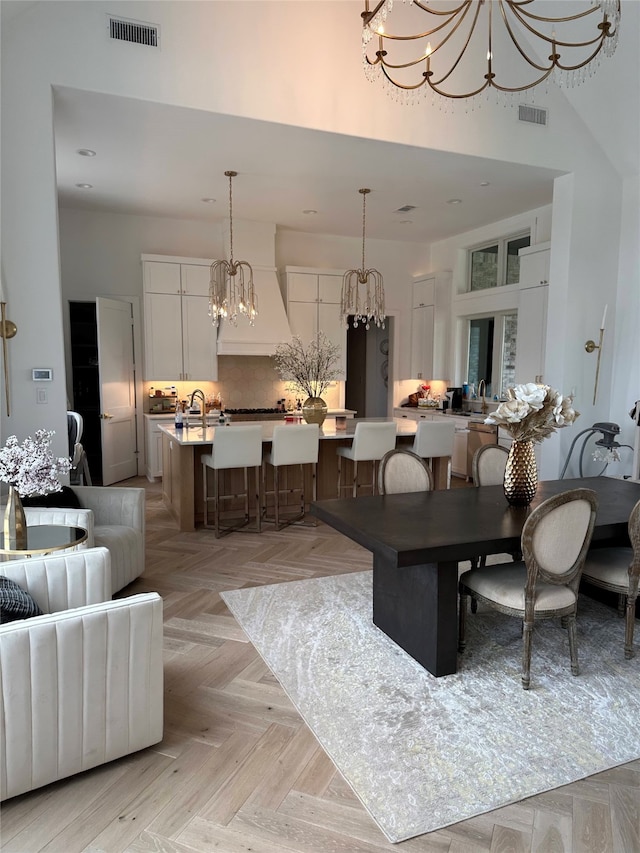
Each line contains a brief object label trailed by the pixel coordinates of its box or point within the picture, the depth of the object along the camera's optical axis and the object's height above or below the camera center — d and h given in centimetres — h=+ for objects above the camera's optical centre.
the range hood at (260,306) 740 +81
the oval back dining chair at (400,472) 358 -67
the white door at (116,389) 652 -30
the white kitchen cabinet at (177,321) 709 +57
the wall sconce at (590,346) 562 +23
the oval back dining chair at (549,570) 243 -91
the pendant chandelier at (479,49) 459 +277
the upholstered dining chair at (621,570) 273 -105
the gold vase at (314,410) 549 -43
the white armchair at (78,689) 179 -111
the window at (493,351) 739 +23
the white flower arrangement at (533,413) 289 -23
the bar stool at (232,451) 465 -72
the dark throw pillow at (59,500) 338 -83
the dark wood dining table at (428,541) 247 -77
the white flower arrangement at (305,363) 611 +4
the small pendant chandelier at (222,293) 572 +75
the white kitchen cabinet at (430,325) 813 +64
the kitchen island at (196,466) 493 -96
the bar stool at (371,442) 518 -69
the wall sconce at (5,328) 371 +23
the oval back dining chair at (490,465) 386 -67
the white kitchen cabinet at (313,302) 780 +91
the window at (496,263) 722 +143
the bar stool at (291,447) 488 -71
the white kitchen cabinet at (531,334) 630 +41
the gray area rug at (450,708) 197 -147
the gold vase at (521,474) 302 -57
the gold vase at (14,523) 276 -79
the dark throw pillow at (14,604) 199 -88
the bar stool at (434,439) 537 -69
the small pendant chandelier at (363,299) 620 +93
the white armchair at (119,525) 347 -106
